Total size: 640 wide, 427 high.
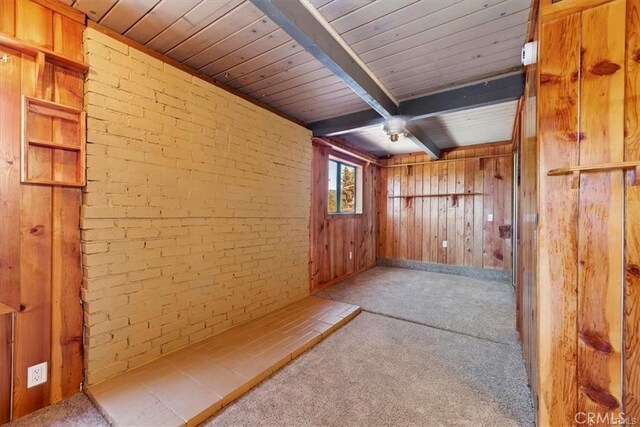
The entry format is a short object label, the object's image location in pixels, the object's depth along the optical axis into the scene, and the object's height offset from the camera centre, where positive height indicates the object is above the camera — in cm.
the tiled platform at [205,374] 146 -109
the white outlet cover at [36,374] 147 -92
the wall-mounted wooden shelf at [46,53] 135 +90
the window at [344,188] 449 +50
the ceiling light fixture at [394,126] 277 +96
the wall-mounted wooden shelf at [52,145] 144 +40
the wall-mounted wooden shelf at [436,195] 479 +37
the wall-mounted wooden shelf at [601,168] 106 +20
